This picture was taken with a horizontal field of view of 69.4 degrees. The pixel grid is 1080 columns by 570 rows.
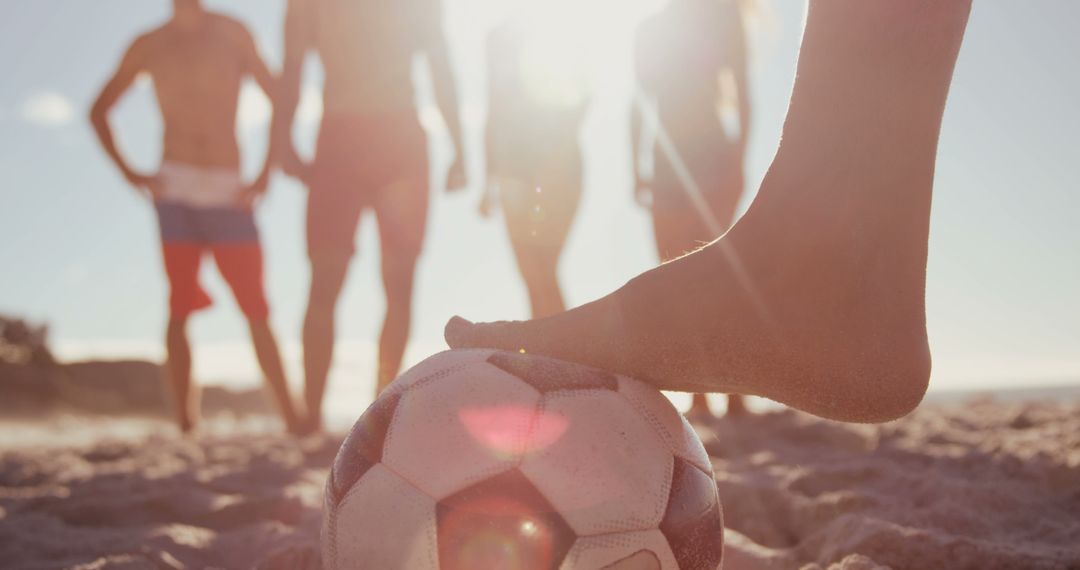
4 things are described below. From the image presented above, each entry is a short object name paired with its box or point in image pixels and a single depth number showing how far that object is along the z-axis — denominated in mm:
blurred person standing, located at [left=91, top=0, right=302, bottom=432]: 4301
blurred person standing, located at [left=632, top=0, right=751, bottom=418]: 4066
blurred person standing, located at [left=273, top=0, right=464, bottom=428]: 3729
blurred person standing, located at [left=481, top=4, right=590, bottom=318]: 3564
